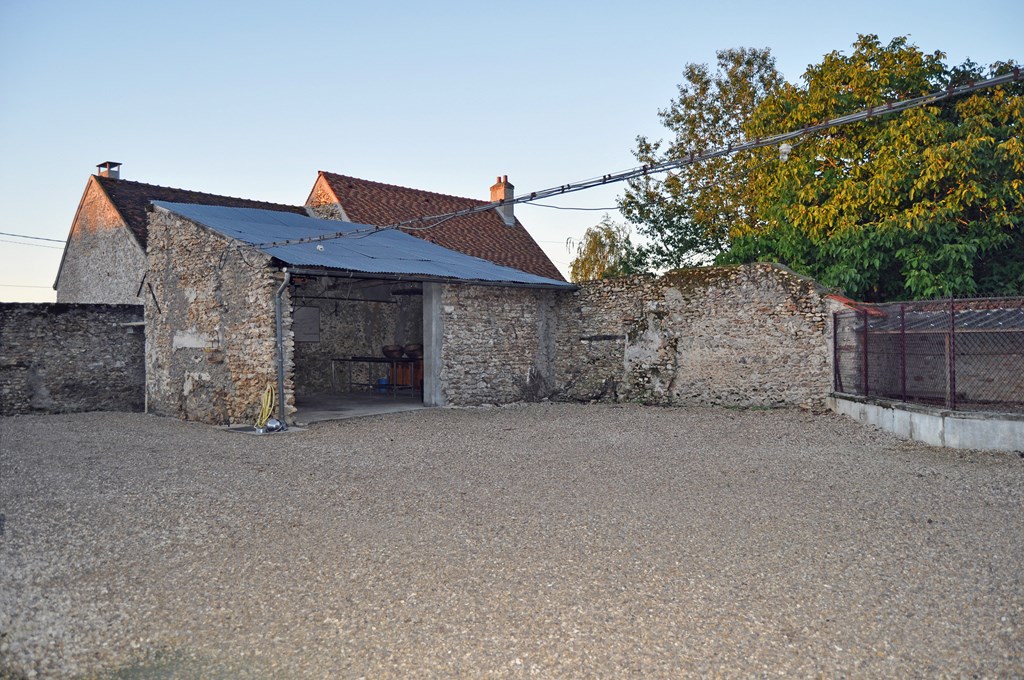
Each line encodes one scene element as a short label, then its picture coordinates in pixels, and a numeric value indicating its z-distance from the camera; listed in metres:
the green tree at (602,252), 26.80
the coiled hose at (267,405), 11.66
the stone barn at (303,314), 12.00
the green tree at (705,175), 22.23
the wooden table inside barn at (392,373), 16.70
